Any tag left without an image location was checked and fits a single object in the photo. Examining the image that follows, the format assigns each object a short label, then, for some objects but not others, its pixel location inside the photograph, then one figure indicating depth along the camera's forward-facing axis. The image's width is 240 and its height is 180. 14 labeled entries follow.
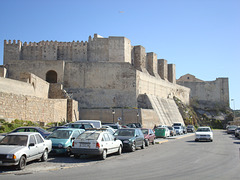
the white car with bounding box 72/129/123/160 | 12.19
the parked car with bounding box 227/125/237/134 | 38.51
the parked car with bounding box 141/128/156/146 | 19.50
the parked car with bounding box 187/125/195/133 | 44.44
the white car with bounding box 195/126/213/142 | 22.95
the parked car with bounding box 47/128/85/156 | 13.24
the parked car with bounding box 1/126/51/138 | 15.31
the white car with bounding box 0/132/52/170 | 9.45
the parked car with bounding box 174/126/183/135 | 36.62
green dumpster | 28.67
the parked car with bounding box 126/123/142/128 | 28.80
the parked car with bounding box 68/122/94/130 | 18.99
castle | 38.34
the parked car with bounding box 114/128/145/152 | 15.98
